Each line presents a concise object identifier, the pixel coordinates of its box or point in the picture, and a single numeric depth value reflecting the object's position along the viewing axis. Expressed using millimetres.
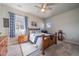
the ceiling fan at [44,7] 2516
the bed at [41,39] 2606
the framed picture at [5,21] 2457
